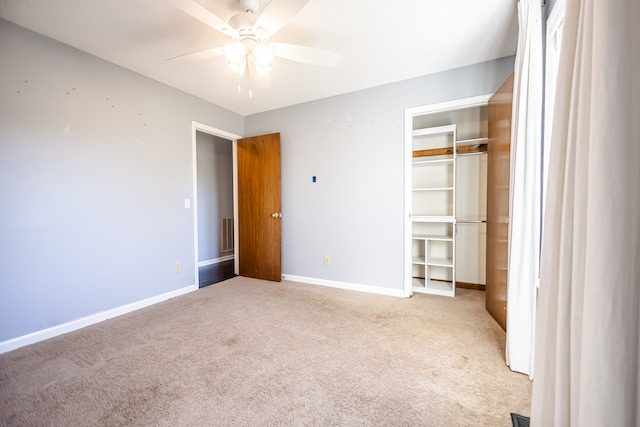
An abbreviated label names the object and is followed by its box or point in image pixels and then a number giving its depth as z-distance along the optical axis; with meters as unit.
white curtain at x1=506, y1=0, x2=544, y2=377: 1.58
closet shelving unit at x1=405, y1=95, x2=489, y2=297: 3.02
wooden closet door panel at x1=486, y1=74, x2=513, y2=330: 2.07
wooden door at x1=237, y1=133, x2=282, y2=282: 3.59
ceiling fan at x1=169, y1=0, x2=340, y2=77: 1.45
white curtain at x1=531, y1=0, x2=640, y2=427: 0.53
